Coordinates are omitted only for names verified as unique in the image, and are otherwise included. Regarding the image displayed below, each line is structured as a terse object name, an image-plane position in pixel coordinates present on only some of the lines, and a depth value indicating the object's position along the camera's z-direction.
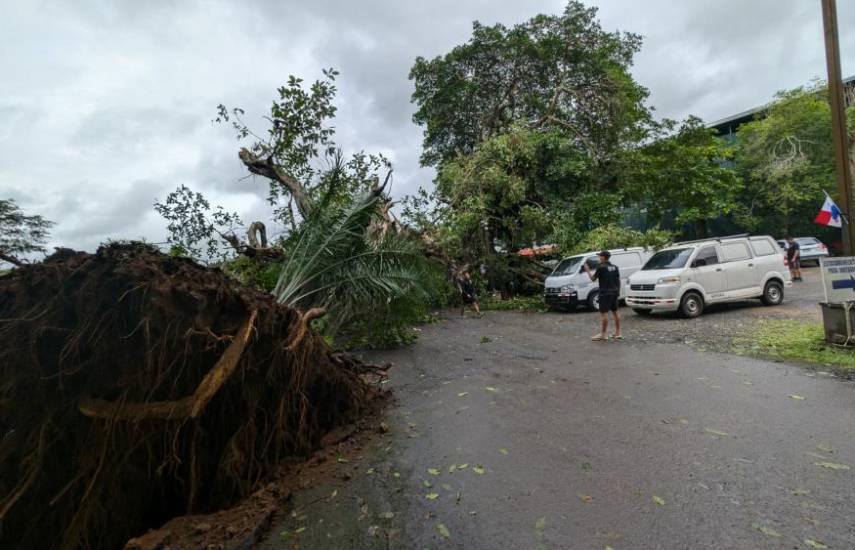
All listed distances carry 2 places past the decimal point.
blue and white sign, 6.85
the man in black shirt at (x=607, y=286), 9.05
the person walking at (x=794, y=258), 15.58
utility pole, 7.15
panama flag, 9.81
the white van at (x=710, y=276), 10.91
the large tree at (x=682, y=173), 18.66
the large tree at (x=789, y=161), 23.91
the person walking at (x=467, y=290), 15.88
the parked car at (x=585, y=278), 13.92
